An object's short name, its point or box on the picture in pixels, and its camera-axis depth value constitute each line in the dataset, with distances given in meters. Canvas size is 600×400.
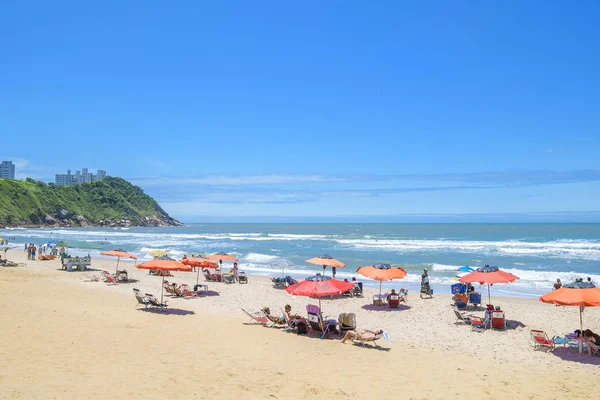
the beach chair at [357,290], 16.59
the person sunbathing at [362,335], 9.54
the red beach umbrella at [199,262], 17.33
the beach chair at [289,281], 18.89
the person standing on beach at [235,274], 20.47
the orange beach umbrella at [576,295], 8.71
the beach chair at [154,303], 12.64
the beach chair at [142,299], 12.79
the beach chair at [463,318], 12.31
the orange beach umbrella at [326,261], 16.88
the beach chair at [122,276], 18.95
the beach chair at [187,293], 15.73
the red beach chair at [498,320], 11.59
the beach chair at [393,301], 14.49
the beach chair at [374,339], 9.50
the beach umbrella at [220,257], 19.28
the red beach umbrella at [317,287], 10.37
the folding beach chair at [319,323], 10.54
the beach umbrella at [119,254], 19.42
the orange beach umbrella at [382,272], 13.80
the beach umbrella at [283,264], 20.26
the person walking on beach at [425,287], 16.86
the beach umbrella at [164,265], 12.58
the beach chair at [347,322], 10.53
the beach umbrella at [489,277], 12.35
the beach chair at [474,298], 14.61
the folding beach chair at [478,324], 11.57
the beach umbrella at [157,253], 23.32
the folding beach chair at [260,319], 11.54
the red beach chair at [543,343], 9.68
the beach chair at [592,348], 9.27
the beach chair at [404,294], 15.55
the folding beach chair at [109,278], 18.61
